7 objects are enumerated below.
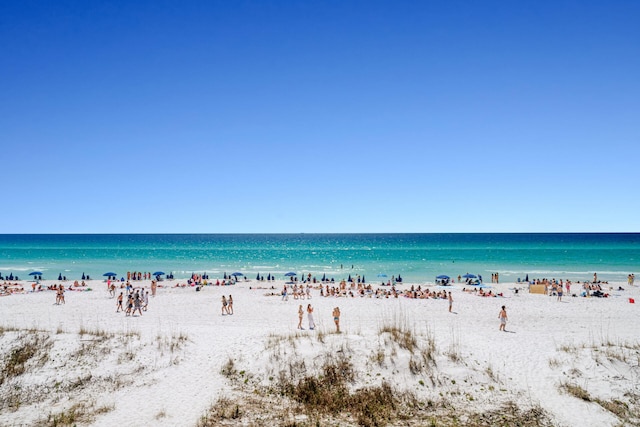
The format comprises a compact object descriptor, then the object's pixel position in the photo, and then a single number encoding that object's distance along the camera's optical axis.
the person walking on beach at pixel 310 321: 20.83
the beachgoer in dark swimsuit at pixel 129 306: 24.33
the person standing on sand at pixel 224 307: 25.64
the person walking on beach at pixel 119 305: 25.95
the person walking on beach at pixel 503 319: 20.67
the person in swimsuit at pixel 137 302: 23.92
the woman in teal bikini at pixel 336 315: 19.02
